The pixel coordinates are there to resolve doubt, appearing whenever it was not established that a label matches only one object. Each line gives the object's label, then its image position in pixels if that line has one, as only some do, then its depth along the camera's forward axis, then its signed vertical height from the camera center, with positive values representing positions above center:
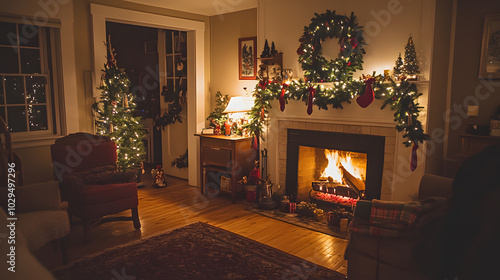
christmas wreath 3.82 +0.55
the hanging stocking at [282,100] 4.33 -0.06
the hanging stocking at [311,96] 4.03 -0.01
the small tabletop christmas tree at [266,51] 4.57 +0.58
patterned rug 2.83 -1.47
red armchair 3.51 -0.94
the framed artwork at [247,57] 5.12 +0.56
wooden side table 4.82 -0.87
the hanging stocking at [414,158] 3.41 -0.61
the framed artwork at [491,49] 3.50 +0.49
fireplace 3.89 -0.86
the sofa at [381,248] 2.25 -1.02
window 4.09 +0.17
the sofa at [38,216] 2.64 -0.99
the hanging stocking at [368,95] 3.60 +0.01
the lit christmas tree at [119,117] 4.59 -0.31
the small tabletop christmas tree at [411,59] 3.40 +0.36
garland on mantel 3.41 +0.12
